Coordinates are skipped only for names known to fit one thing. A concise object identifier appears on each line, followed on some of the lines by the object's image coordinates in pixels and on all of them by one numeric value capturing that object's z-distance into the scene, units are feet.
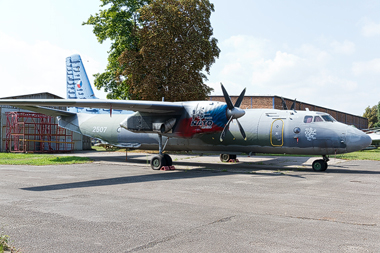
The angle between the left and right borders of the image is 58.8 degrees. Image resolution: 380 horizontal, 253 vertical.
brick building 163.53
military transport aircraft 53.98
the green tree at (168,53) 106.93
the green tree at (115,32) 116.57
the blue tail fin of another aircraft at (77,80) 82.89
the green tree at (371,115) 371.97
